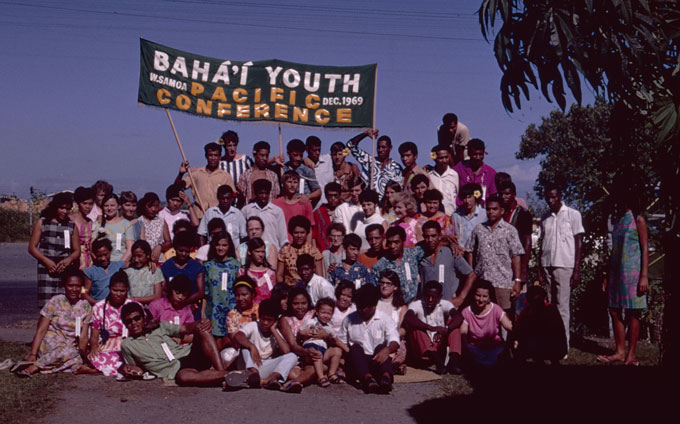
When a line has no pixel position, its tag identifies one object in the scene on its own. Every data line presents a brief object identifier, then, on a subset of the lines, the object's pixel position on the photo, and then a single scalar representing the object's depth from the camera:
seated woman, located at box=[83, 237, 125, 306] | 8.20
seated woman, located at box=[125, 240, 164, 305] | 8.18
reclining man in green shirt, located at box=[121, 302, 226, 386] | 7.50
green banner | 10.20
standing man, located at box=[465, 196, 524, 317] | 8.40
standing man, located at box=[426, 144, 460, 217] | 9.62
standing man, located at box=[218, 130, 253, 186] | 10.02
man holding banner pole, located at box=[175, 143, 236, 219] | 9.62
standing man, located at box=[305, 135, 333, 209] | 10.13
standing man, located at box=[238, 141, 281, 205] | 9.68
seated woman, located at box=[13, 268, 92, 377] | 7.67
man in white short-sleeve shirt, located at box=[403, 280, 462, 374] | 7.98
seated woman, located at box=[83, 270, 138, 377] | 7.73
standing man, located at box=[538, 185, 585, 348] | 8.77
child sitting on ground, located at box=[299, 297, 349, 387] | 7.36
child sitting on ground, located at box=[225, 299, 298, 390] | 6.97
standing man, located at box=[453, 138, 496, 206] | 9.45
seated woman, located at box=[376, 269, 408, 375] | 8.18
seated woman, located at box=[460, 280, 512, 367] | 8.19
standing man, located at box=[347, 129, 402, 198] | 10.18
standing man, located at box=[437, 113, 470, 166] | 10.14
